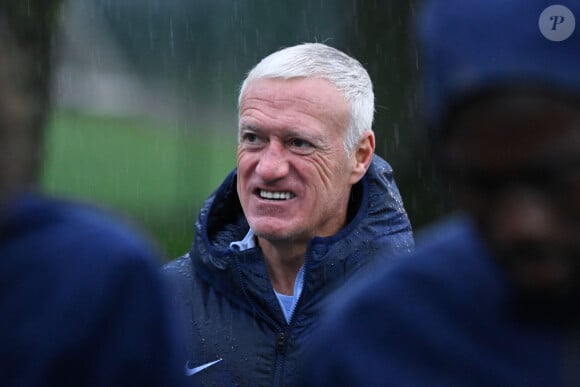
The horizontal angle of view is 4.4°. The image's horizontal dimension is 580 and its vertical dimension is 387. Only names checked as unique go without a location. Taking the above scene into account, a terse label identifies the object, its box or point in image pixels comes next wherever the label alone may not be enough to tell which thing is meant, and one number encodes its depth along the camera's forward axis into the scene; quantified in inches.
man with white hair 338.3
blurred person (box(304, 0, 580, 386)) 241.6
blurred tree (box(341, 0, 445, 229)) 435.5
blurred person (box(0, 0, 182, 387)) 267.3
